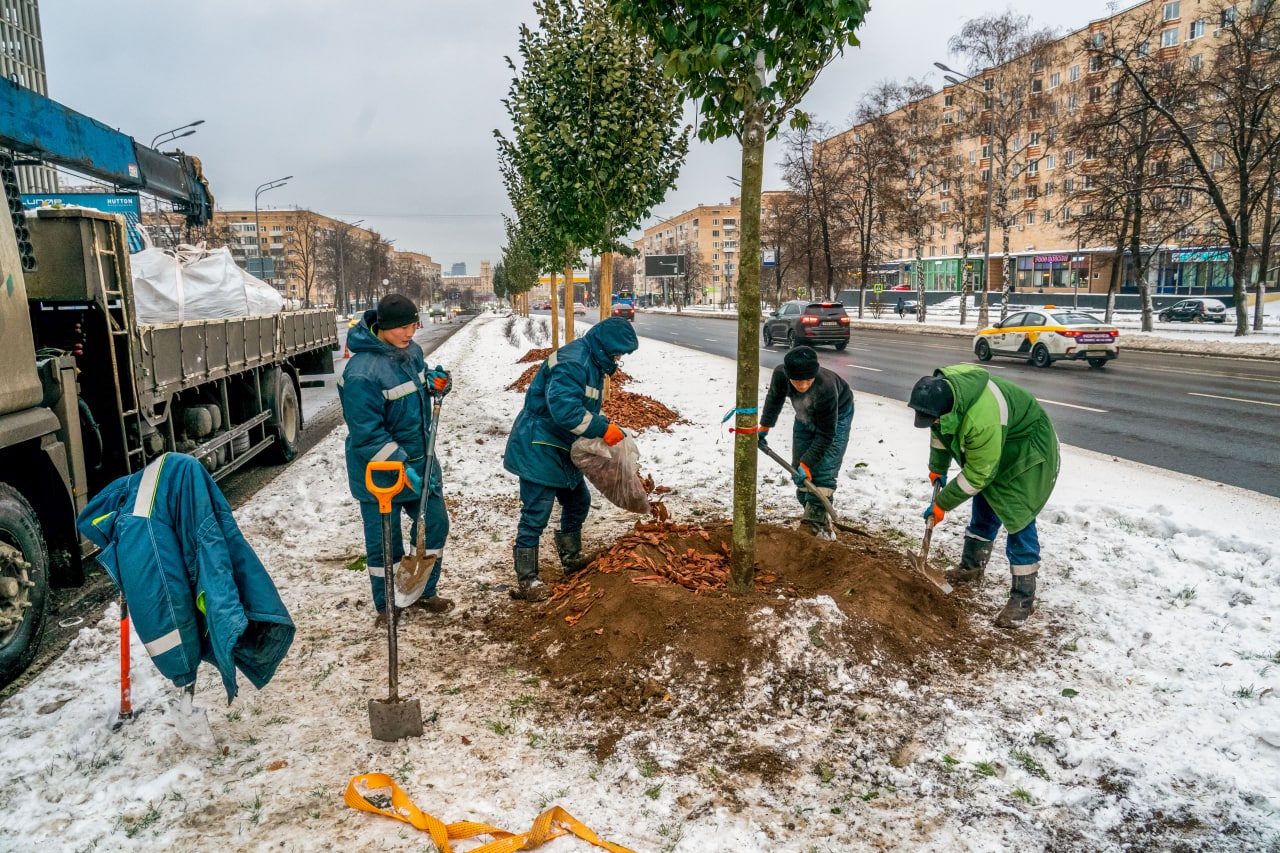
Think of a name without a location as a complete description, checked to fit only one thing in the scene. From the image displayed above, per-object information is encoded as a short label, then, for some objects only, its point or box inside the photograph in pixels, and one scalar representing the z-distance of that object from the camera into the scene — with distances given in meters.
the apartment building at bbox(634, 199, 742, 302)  110.56
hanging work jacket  2.89
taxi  17.81
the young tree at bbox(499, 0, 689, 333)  9.30
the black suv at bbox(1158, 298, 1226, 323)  36.41
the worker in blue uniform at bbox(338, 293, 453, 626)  4.09
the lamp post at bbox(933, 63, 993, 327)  29.98
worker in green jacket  4.11
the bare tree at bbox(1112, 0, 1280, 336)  21.95
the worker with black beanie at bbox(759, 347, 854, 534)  5.43
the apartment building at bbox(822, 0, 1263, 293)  30.41
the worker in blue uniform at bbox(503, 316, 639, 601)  4.46
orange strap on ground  2.52
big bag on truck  6.76
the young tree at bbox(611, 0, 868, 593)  3.64
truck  3.85
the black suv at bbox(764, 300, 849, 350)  23.84
